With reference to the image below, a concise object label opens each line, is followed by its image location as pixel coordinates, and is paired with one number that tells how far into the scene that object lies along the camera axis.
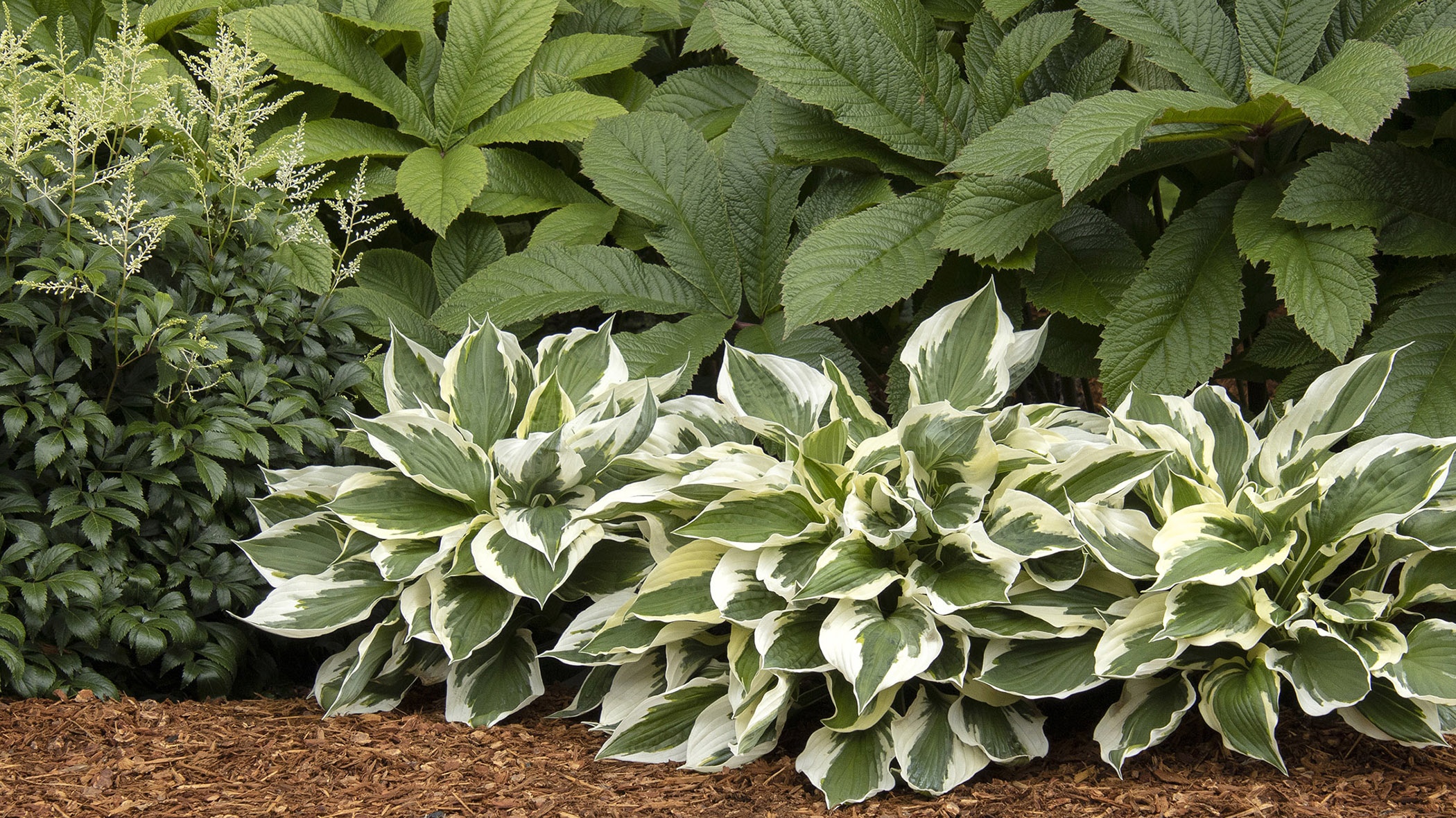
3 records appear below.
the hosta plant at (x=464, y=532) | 5.06
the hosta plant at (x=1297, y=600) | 4.85
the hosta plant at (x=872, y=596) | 4.92
